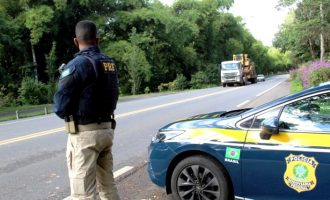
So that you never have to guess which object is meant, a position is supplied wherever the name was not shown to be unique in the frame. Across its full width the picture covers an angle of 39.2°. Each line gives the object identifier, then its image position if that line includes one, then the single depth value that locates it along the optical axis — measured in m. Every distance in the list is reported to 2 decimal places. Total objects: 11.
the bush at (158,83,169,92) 51.31
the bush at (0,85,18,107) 31.58
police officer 3.75
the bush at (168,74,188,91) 51.96
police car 4.32
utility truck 47.69
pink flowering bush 19.97
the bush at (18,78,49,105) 33.18
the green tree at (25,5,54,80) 38.22
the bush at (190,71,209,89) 58.86
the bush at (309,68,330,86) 18.61
